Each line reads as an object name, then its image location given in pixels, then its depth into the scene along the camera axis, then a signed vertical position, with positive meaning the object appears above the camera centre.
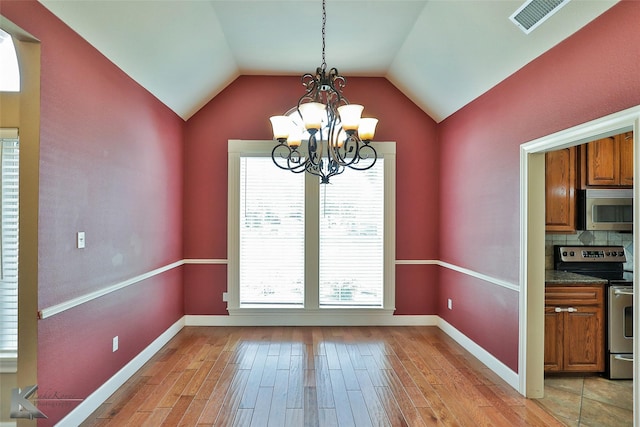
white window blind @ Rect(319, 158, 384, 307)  4.50 -0.29
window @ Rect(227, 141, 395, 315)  4.45 -0.25
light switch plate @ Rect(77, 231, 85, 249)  2.35 -0.17
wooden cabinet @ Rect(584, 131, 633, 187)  3.26 +0.53
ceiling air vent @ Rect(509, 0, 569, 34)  2.17 +1.35
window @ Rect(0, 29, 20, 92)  2.15 +0.88
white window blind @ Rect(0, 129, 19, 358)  2.31 -0.18
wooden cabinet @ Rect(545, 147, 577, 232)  3.30 +0.27
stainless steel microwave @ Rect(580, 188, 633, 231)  3.30 +0.10
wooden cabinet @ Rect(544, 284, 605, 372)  3.06 -0.95
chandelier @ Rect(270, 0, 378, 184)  2.27 +0.64
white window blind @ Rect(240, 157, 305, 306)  4.46 -0.21
